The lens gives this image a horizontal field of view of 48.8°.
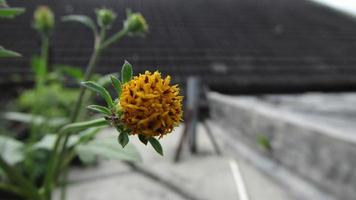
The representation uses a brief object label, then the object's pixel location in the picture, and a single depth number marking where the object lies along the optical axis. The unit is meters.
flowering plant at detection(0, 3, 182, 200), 0.07
